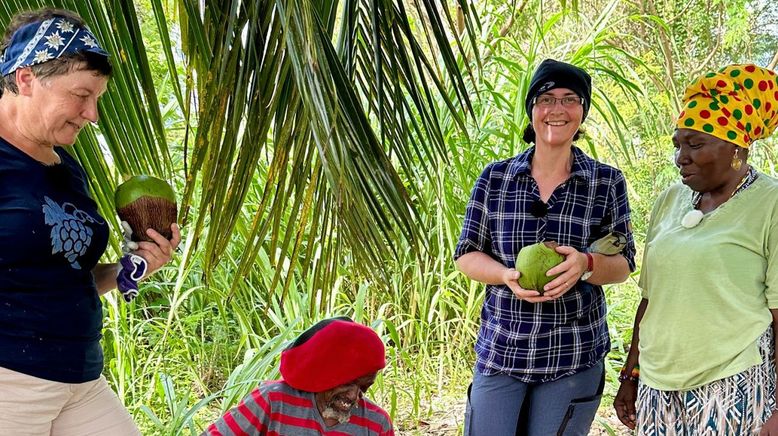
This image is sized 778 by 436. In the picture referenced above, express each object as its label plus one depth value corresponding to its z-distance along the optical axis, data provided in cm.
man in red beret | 163
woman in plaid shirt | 190
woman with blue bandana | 127
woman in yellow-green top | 171
